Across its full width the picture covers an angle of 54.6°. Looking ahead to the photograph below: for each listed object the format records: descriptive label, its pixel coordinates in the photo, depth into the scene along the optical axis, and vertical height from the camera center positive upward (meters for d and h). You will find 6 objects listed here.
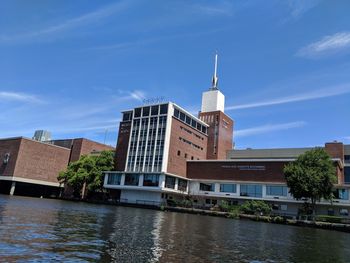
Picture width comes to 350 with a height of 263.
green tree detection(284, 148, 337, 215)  57.09 +7.93
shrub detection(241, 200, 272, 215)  61.94 +1.89
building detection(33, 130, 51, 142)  152.20 +28.82
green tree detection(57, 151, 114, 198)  87.50 +7.89
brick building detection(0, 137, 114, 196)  93.69 +9.99
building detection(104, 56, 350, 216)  74.75 +10.85
